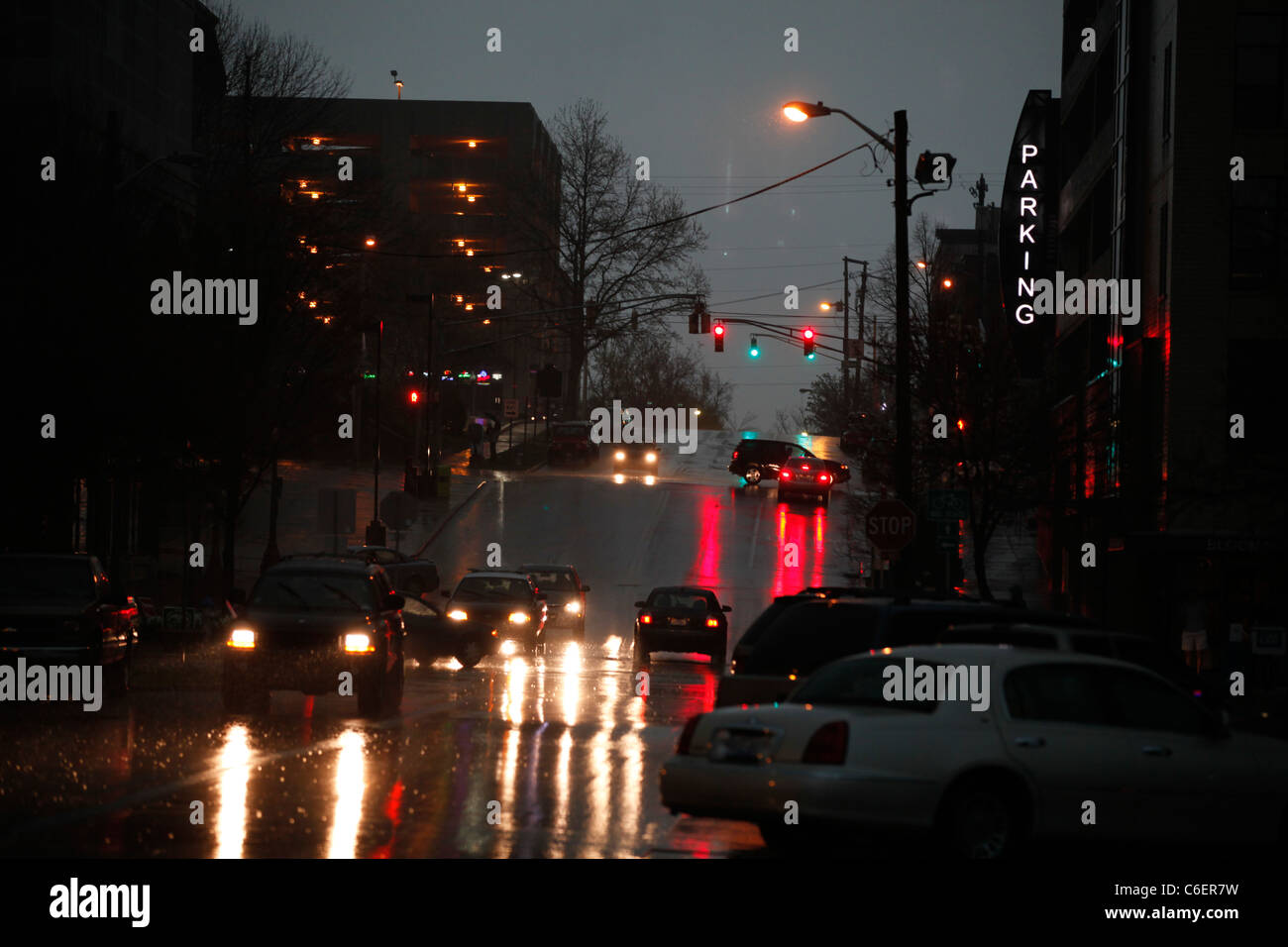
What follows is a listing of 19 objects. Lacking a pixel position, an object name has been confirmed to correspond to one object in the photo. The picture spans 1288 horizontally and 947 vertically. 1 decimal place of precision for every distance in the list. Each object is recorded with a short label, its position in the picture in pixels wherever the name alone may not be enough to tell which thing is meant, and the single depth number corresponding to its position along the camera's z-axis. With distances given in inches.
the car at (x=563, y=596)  1491.1
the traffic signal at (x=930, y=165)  1190.9
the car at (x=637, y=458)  3237.5
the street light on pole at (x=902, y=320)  1165.1
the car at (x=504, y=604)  1269.7
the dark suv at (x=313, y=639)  756.6
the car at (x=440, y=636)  1132.5
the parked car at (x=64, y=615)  814.5
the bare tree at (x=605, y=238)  3873.0
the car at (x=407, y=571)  1310.3
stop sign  1091.9
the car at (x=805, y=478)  2573.8
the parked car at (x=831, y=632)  578.6
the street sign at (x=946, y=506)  1058.7
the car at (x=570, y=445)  3270.2
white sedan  402.6
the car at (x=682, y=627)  1274.6
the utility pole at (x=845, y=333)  3316.4
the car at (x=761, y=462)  2817.4
